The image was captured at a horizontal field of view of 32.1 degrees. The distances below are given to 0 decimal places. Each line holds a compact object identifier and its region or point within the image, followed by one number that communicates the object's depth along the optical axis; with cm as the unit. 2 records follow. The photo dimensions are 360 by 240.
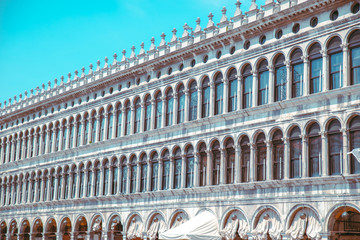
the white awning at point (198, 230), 2923
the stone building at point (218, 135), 2634
